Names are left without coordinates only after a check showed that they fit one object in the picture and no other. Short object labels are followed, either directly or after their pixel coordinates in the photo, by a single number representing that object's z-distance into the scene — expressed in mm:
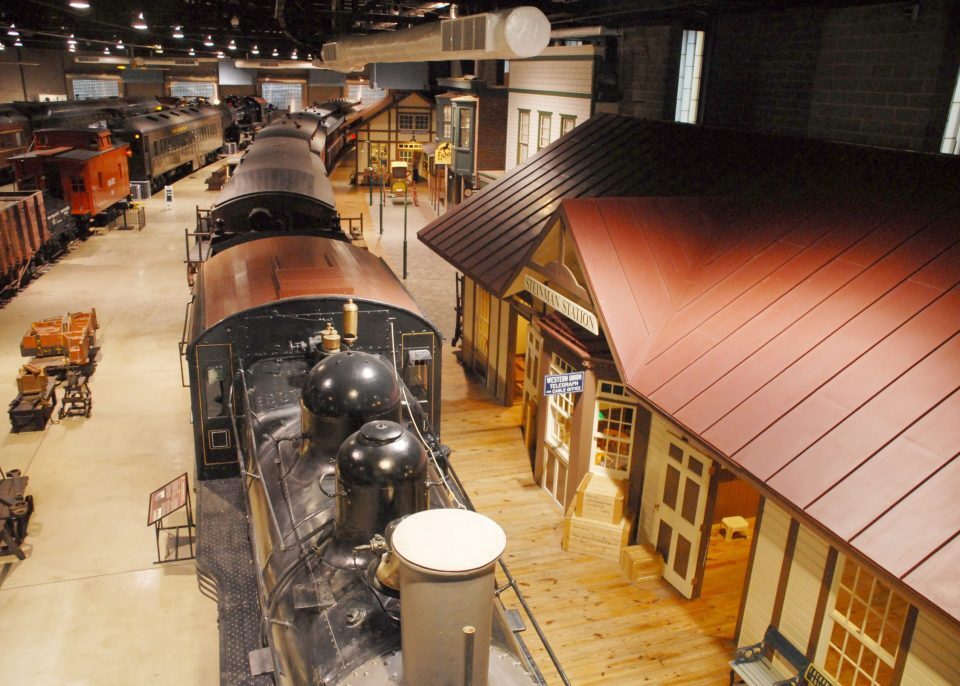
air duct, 7309
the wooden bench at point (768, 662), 7254
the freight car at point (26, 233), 19984
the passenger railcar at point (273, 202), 15773
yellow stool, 10586
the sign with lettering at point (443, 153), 31625
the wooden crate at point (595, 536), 10070
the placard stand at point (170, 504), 9531
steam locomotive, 4191
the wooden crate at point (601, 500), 10008
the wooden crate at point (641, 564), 9609
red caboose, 26672
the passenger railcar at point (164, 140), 35281
